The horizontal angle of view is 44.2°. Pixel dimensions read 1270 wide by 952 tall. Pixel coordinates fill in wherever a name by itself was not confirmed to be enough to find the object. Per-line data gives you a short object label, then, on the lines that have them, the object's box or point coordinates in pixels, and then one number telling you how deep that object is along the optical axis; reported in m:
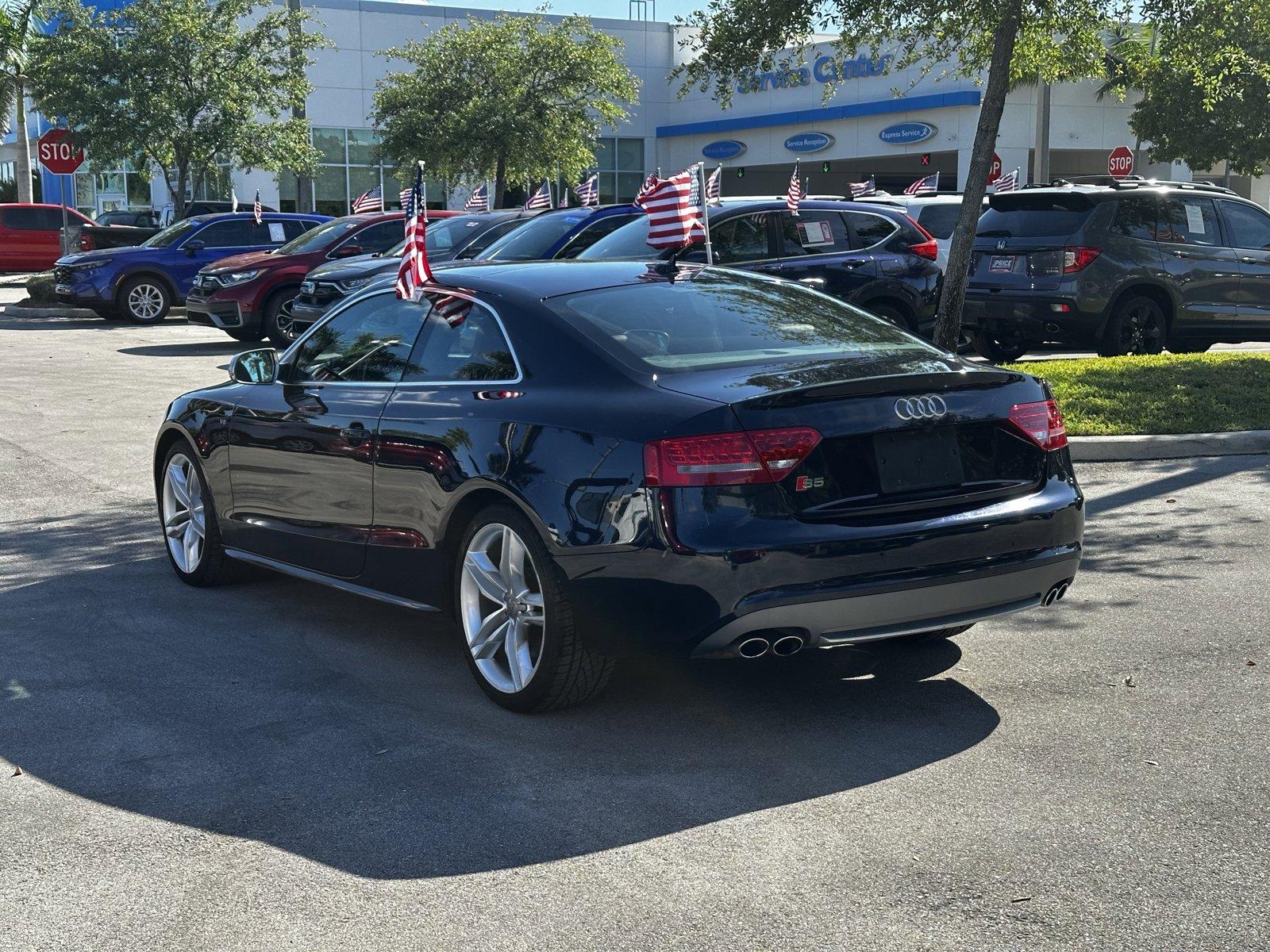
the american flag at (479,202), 24.73
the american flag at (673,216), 8.91
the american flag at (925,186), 27.14
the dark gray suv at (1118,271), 14.83
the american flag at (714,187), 16.73
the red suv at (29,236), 36.88
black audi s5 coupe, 4.82
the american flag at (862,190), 23.42
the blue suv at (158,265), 24.00
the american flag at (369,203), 26.12
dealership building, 48.12
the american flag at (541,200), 23.09
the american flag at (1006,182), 24.69
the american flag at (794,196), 15.03
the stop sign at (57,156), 27.11
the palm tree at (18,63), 42.00
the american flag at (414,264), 6.29
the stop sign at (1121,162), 34.12
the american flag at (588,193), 22.95
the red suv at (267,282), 19.95
